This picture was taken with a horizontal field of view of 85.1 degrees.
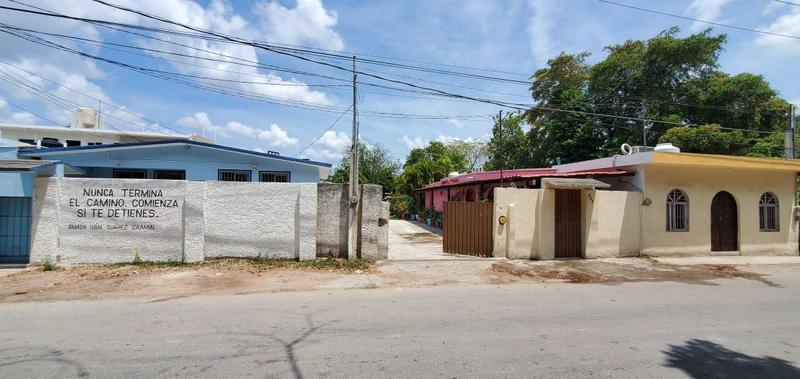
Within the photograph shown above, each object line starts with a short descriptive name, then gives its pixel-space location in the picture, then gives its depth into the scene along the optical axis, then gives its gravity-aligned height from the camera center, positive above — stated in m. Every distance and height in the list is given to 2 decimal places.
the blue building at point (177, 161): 15.56 +1.48
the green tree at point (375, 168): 43.72 +3.79
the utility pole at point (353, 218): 11.55 -0.40
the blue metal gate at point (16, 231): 10.30 -0.77
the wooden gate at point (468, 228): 12.81 -0.72
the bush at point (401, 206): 36.00 -0.21
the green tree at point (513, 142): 40.24 +6.00
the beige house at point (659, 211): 12.74 -0.13
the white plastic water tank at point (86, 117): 31.28 +5.93
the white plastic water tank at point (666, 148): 15.10 +2.04
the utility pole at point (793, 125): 19.06 +3.79
